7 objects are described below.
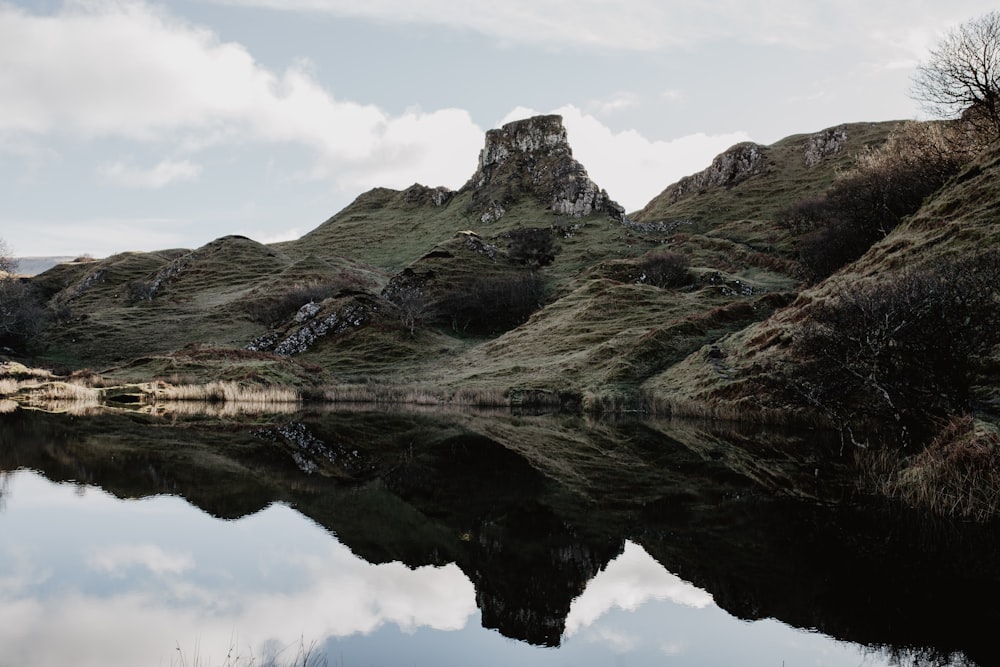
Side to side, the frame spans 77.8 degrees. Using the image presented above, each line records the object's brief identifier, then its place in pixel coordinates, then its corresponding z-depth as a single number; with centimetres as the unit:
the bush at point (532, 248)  11262
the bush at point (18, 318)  7706
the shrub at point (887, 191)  5947
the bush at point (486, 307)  9044
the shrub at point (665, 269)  8238
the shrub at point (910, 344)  1955
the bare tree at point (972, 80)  5241
